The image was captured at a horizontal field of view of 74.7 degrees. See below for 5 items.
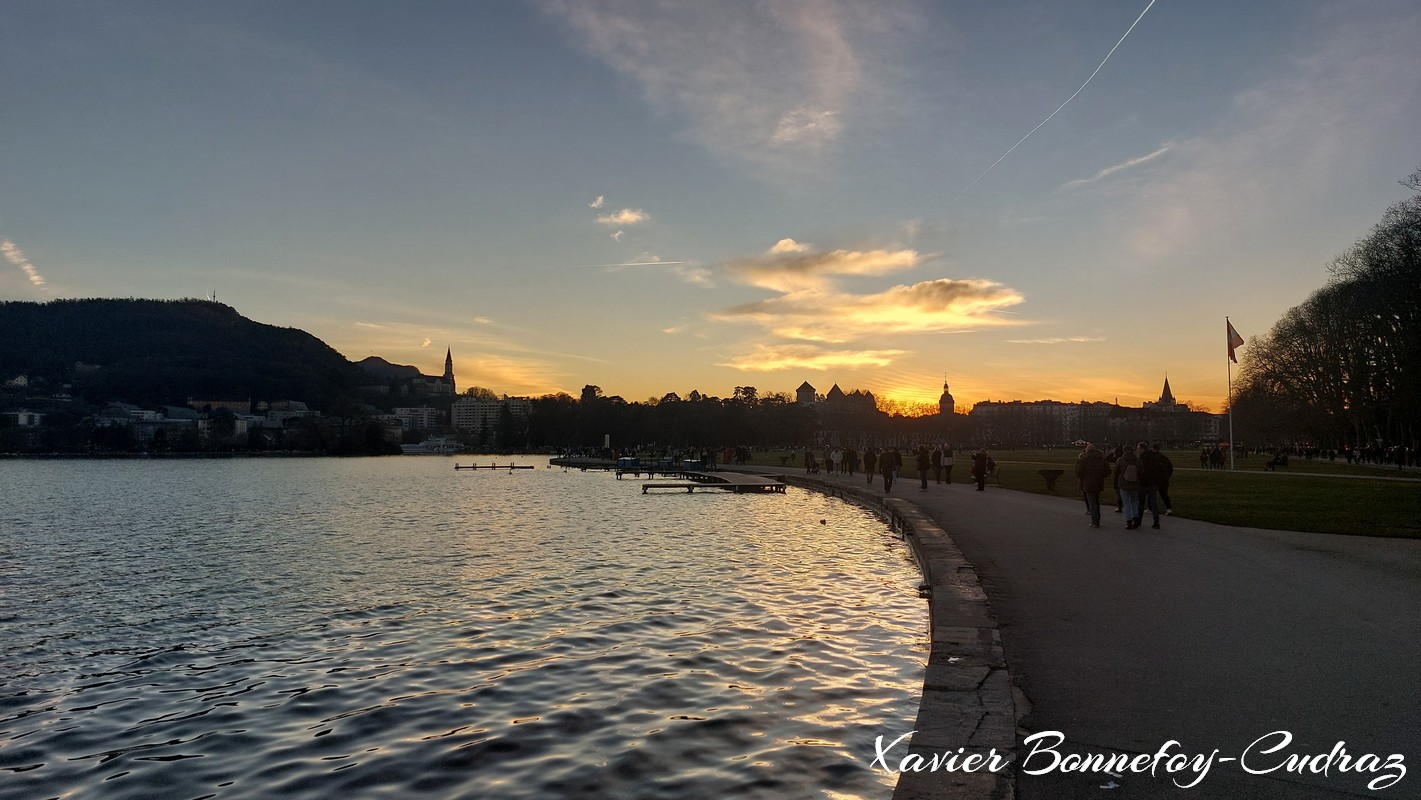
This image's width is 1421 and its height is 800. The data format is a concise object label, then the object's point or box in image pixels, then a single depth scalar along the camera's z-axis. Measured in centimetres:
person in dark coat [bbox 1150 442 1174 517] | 2055
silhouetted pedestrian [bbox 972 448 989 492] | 3462
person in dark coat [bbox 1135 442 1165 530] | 1938
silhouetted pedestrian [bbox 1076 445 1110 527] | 1969
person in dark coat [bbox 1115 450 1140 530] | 1898
